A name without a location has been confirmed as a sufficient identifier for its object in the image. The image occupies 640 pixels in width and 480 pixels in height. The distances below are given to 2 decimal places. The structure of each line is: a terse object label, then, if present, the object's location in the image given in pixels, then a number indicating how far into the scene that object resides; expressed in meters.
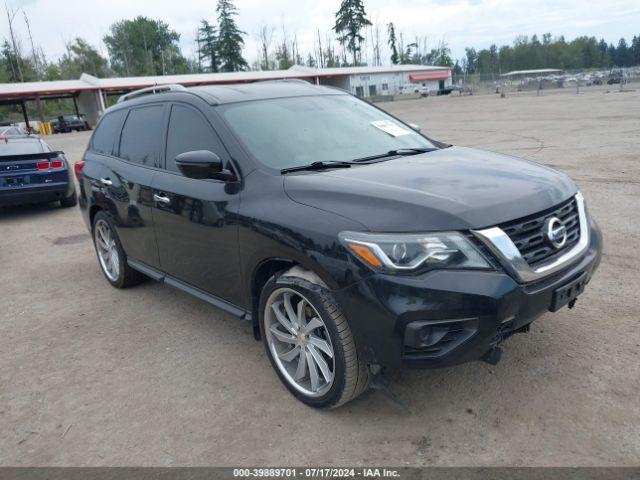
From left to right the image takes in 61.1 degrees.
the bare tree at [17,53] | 75.81
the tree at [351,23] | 103.62
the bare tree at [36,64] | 82.38
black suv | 2.59
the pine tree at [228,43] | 87.25
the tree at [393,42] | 116.25
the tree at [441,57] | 125.50
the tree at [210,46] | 88.62
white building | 44.75
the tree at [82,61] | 84.06
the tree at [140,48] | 95.19
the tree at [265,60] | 95.93
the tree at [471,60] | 150.38
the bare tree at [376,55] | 114.25
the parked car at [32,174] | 9.17
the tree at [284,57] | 94.38
